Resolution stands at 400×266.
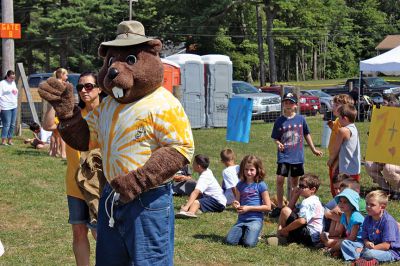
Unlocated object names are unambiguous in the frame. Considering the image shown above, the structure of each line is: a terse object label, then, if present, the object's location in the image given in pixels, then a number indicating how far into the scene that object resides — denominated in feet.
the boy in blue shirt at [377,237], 21.44
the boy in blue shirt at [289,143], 29.84
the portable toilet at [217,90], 74.90
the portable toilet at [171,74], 71.87
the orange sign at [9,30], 61.11
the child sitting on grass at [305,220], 24.80
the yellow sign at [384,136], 30.35
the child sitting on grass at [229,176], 31.50
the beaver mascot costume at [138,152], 12.83
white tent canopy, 51.55
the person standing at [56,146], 47.34
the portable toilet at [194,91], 73.67
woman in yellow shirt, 17.48
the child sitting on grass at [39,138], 52.85
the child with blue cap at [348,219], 22.67
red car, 90.98
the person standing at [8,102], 53.11
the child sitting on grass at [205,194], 30.45
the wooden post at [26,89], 57.67
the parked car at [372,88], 96.24
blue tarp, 43.72
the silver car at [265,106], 81.76
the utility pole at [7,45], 63.93
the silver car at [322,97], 96.79
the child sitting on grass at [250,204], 24.89
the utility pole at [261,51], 168.00
